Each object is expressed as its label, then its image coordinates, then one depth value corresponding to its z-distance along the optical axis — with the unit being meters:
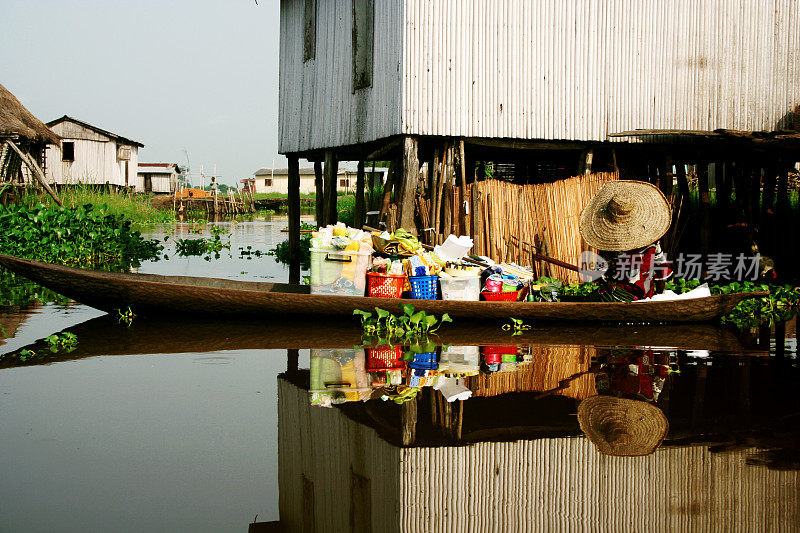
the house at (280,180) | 73.75
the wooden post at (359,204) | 18.36
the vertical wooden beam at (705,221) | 14.29
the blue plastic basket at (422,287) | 10.63
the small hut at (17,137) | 25.31
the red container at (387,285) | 10.62
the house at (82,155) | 45.72
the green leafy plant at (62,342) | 8.87
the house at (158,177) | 64.75
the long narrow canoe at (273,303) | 9.91
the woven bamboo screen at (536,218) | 12.90
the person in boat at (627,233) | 10.38
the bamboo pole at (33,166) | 24.04
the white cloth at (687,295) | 10.60
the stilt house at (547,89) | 12.39
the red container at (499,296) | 10.98
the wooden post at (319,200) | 18.06
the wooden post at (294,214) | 18.22
